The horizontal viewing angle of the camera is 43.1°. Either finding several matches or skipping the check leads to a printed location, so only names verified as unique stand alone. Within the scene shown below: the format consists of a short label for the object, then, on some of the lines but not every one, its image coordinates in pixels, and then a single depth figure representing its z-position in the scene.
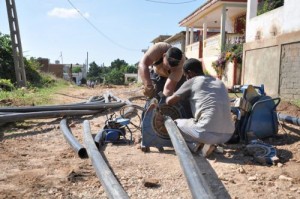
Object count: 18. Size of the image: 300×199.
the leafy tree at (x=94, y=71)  72.04
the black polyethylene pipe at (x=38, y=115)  6.68
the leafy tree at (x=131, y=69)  67.86
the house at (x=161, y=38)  40.38
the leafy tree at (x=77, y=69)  72.71
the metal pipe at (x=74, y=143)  4.72
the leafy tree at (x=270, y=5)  14.93
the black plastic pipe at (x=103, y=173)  2.95
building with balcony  17.33
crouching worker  4.58
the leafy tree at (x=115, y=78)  48.50
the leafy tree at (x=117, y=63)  76.79
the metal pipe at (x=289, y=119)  6.01
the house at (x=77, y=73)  41.43
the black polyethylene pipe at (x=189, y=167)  2.78
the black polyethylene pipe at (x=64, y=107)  7.47
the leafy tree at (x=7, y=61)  18.81
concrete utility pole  16.89
